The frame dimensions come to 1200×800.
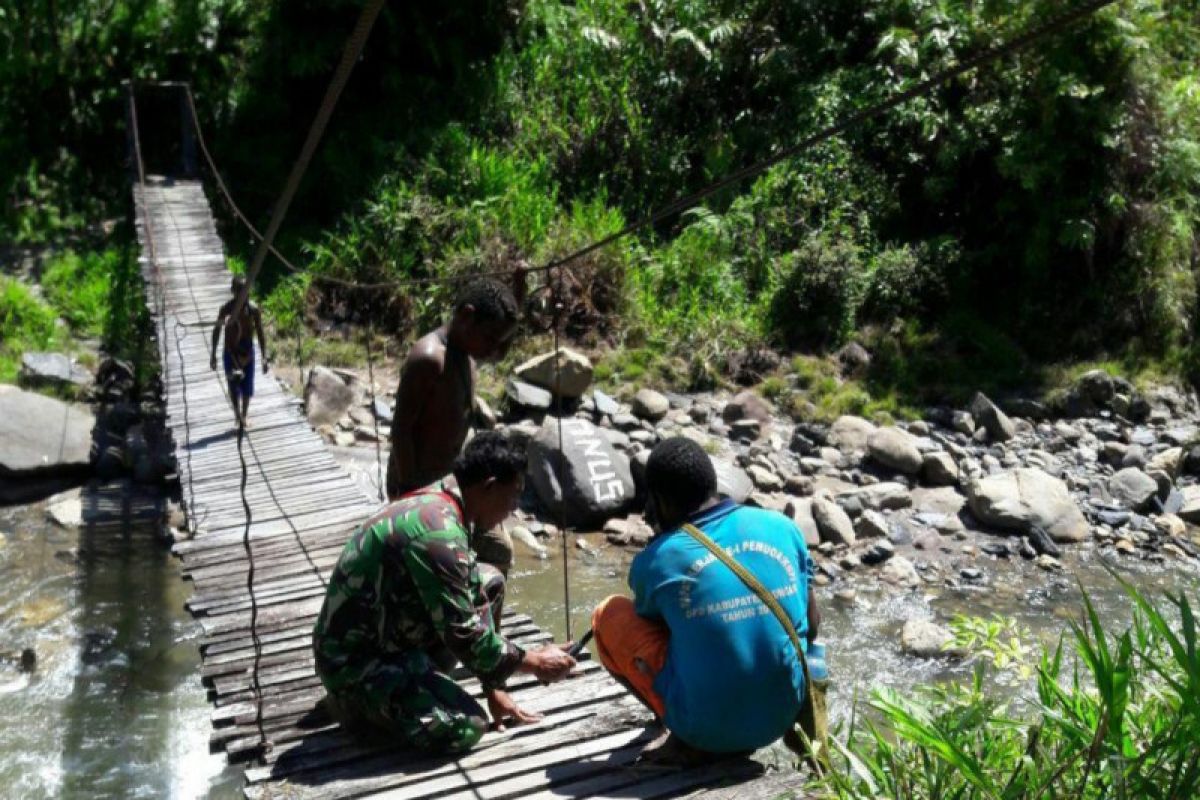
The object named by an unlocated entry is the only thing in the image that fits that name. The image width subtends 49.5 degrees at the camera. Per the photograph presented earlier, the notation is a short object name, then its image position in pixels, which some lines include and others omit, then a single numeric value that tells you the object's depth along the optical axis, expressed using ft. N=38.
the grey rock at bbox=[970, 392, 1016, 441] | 27.84
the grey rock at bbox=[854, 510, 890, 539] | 23.89
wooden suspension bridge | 9.43
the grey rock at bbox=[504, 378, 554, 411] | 27.32
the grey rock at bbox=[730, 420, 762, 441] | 27.76
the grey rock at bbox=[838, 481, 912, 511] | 24.95
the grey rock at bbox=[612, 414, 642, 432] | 27.45
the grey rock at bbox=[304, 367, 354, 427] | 27.50
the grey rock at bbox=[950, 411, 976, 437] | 28.22
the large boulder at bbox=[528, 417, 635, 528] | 24.26
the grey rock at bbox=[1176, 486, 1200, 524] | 25.22
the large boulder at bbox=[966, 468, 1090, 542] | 24.18
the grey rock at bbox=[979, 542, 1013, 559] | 23.58
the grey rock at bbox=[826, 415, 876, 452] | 27.45
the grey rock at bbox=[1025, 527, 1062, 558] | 23.59
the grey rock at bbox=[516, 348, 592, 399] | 27.25
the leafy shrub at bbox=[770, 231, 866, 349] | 31.37
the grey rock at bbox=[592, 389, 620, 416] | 27.89
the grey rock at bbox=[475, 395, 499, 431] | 26.43
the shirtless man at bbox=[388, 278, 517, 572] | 11.41
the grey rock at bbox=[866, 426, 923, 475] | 26.21
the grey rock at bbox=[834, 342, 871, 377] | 30.53
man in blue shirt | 8.71
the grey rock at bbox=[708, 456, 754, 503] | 23.94
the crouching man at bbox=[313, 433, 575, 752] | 9.14
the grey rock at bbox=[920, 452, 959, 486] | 25.91
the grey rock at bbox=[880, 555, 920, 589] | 22.54
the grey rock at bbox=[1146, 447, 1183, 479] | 26.84
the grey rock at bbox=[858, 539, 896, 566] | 23.22
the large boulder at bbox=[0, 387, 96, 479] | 25.63
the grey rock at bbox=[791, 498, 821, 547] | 23.77
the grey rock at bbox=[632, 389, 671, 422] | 27.99
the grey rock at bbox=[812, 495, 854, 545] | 23.76
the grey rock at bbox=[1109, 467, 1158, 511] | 25.36
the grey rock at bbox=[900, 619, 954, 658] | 19.99
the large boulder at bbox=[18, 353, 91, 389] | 28.53
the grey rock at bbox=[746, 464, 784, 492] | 25.55
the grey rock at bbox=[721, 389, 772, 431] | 28.30
